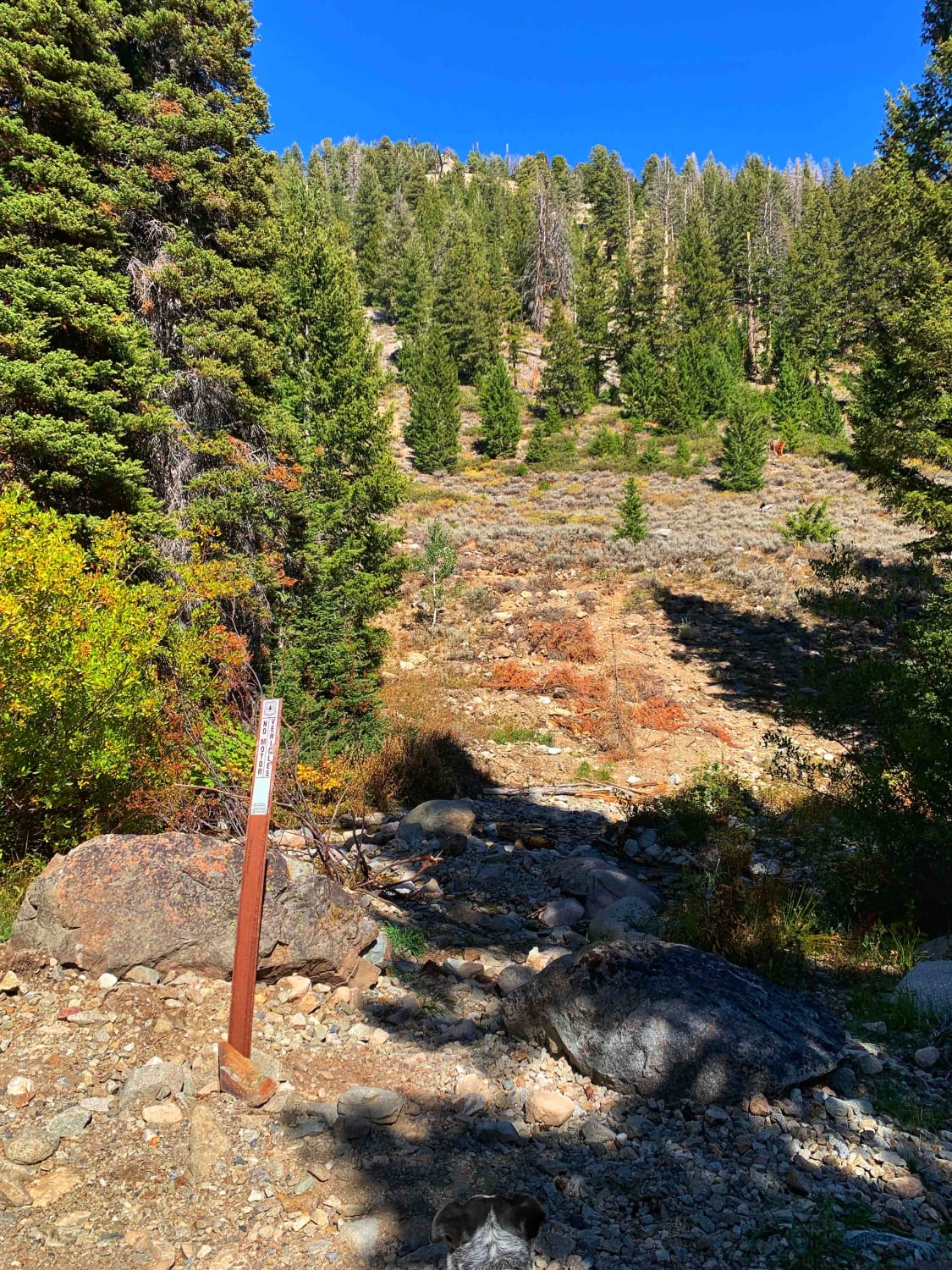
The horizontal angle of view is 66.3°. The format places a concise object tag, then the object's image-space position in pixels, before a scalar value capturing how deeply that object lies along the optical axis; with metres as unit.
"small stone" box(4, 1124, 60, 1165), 3.33
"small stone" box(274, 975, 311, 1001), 5.00
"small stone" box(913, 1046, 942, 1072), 4.44
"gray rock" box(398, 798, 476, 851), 8.95
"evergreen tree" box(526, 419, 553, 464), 41.59
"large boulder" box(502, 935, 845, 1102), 4.07
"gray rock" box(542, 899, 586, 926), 6.84
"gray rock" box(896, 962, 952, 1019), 4.97
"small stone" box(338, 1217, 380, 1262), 3.07
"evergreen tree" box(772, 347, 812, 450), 41.12
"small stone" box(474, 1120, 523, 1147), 3.79
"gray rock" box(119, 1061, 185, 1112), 3.80
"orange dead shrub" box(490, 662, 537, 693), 16.14
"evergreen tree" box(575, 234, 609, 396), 55.22
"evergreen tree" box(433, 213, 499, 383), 52.59
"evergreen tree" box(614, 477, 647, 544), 26.22
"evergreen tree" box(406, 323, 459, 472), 40.44
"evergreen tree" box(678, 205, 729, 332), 55.50
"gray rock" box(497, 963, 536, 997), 5.38
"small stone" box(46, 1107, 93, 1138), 3.53
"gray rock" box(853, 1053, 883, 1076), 4.38
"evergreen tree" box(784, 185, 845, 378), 51.25
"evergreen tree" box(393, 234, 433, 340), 55.75
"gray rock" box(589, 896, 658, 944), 6.29
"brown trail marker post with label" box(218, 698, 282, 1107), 3.84
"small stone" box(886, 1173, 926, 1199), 3.36
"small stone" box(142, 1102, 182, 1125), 3.70
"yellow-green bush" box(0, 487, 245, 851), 5.30
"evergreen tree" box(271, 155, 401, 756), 12.54
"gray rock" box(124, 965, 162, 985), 4.75
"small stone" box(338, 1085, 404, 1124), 3.88
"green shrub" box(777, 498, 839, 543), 23.45
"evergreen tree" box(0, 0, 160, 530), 9.21
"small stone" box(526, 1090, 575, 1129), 3.94
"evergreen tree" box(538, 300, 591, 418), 47.00
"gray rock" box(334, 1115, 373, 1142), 3.74
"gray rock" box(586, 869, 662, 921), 7.00
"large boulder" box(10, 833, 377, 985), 4.71
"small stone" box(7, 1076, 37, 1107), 3.71
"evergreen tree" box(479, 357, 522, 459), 42.59
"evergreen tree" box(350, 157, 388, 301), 63.94
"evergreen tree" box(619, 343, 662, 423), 46.66
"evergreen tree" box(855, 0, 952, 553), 10.78
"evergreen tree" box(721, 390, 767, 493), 33.00
